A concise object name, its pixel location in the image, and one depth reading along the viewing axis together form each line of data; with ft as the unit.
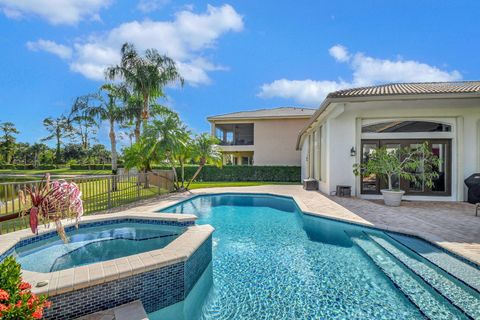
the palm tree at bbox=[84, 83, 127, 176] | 54.49
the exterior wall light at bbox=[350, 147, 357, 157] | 38.78
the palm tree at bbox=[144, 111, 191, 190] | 45.55
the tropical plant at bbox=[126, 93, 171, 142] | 58.90
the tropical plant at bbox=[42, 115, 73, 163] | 163.32
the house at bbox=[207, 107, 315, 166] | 85.61
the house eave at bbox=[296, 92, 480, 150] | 30.36
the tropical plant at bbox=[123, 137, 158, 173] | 46.19
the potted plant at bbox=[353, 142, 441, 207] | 33.40
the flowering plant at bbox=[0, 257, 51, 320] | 6.96
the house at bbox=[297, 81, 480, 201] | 34.42
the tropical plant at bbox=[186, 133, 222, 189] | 52.43
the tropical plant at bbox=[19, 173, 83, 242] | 8.84
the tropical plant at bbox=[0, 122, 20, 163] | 163.84
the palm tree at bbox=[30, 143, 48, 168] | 175.52
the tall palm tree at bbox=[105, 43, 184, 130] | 57.00
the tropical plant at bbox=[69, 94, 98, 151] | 54.08
